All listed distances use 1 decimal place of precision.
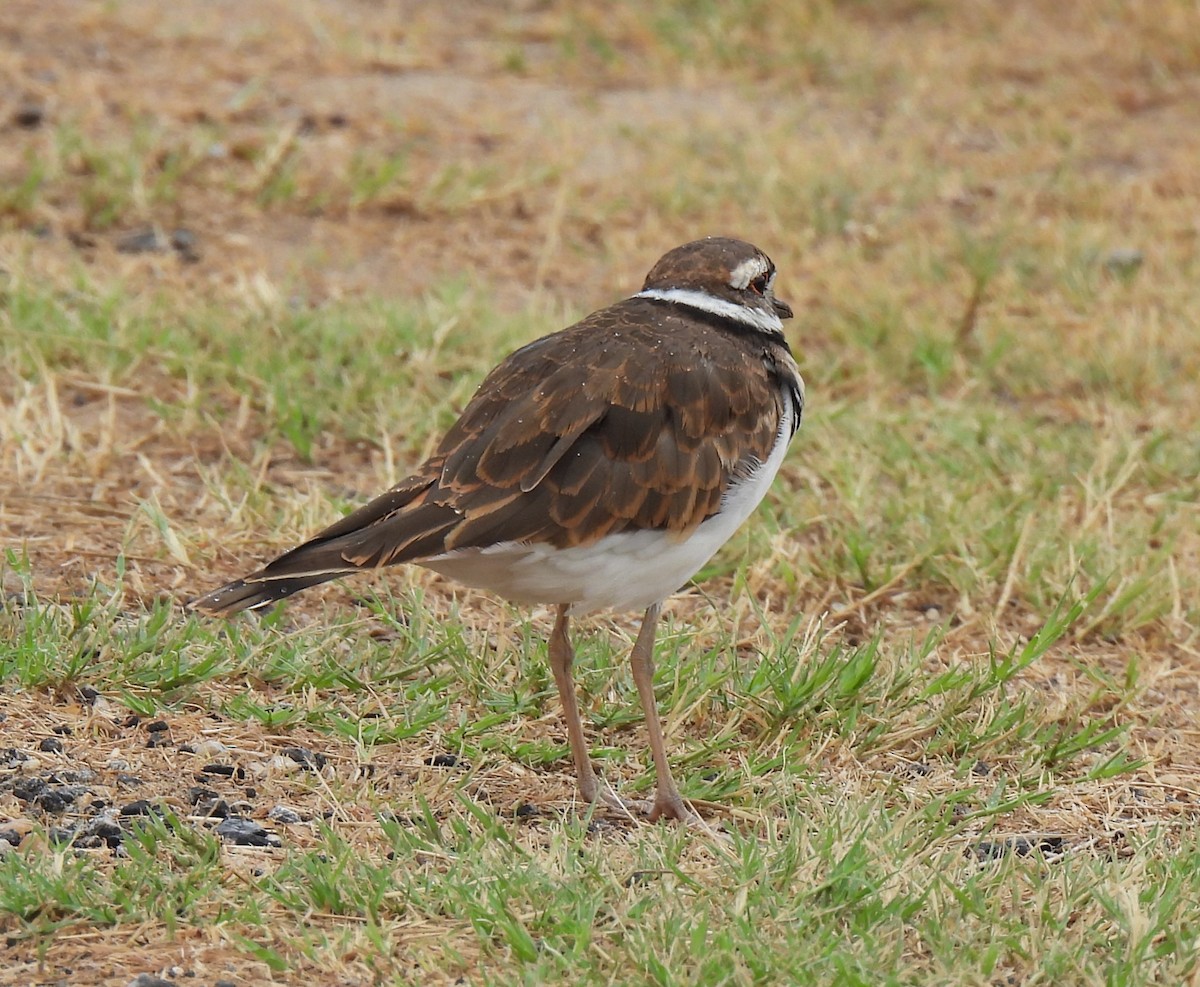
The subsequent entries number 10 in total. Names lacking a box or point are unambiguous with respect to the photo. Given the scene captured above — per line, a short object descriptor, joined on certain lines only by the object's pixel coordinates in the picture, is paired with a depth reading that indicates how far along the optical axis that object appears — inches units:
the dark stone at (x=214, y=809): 341.4
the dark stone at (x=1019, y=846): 346.0
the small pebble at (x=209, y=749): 362.0
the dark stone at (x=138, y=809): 336.2
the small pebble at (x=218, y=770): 356.5
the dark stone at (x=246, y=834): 332.2
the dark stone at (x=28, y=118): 707.4
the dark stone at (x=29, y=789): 338.3
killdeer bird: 342.6
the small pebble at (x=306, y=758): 363.3
